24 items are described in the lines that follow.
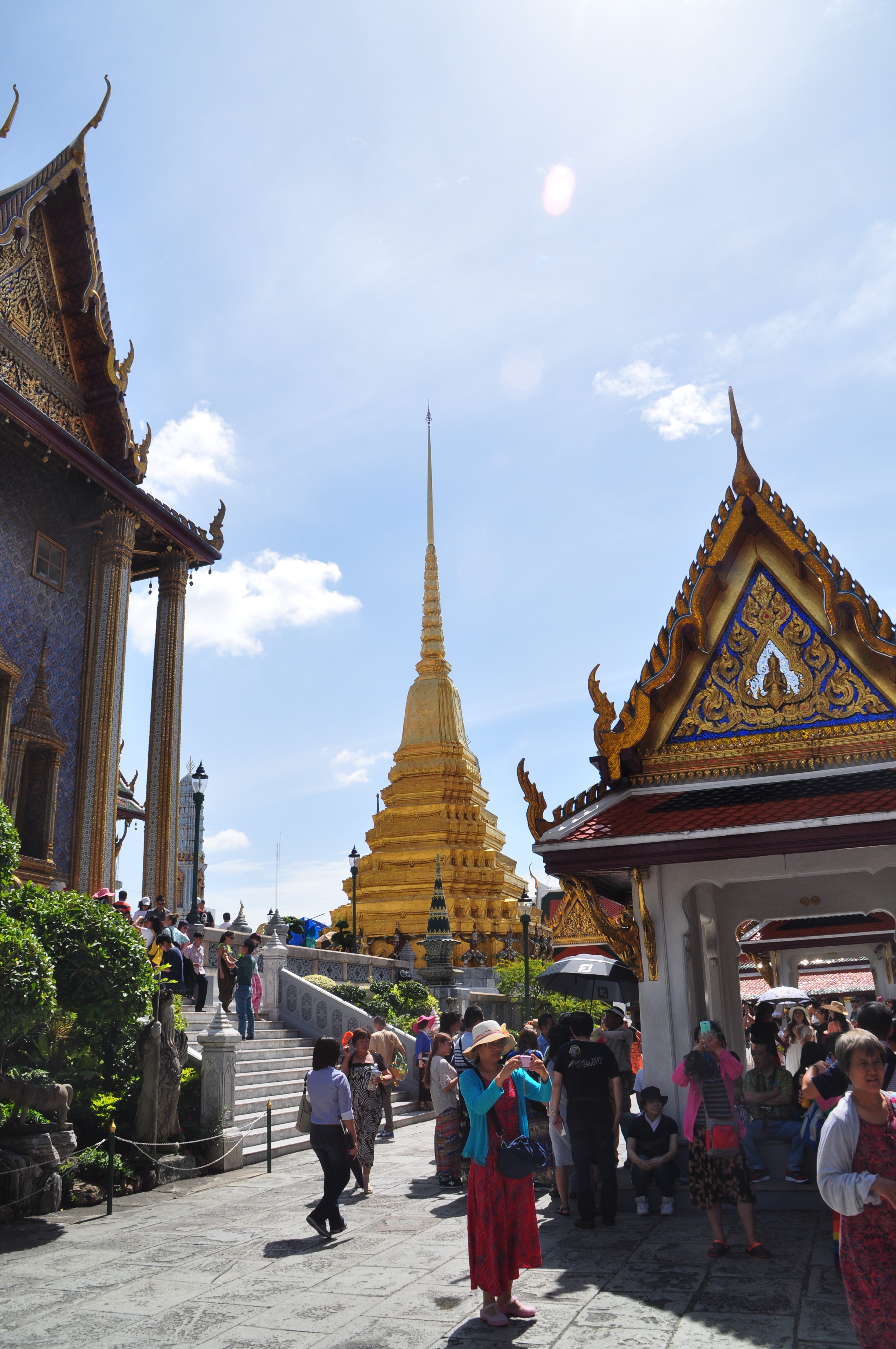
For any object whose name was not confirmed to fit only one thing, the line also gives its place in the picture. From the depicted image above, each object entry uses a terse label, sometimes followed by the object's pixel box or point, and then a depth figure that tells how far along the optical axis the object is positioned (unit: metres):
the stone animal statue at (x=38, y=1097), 8.84
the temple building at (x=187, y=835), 51.63
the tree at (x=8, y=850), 8.15
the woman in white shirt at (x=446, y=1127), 9.63
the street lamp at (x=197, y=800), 20.02
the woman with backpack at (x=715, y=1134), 6.20
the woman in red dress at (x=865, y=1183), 3.42
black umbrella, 14.51
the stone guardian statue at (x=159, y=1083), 10.27
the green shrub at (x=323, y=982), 19.05
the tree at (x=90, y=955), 8.77
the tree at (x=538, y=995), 26.89
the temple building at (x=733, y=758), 7.57
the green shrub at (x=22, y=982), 7.54
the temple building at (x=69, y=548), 17.20
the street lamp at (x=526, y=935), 24.69
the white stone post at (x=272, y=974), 17.56
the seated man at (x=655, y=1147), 7.45
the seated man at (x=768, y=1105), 7.66
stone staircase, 11.97
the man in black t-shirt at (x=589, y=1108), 7.25
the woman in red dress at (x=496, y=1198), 5.18
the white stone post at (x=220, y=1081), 10.95
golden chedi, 38.25
